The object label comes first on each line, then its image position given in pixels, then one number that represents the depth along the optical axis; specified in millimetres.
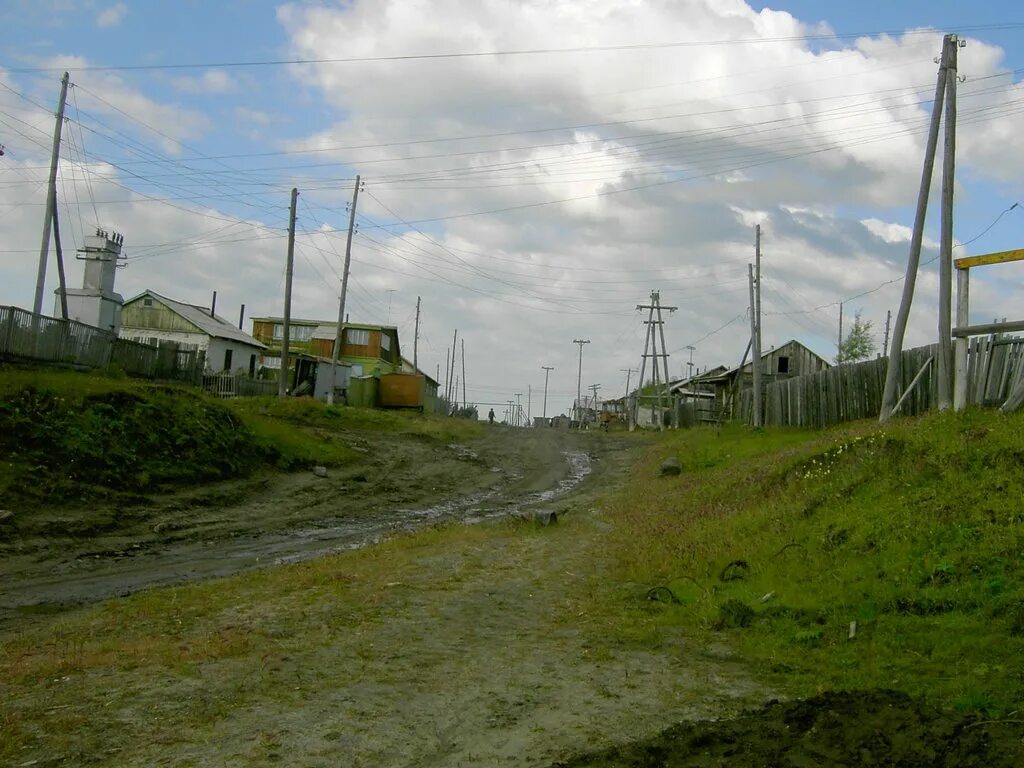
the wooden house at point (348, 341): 66188
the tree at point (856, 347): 72250
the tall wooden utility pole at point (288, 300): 38375
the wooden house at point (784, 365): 56344
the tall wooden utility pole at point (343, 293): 44438
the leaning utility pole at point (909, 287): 18688
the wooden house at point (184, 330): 52031
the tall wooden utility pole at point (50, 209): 28891
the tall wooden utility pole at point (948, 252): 16484
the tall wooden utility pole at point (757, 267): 38103
